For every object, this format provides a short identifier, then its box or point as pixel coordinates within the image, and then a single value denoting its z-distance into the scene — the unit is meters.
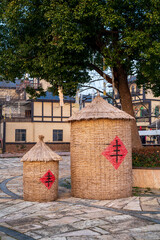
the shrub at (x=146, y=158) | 9.34
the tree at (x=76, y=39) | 9.42
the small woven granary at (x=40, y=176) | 7.38
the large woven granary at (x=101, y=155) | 7.57
